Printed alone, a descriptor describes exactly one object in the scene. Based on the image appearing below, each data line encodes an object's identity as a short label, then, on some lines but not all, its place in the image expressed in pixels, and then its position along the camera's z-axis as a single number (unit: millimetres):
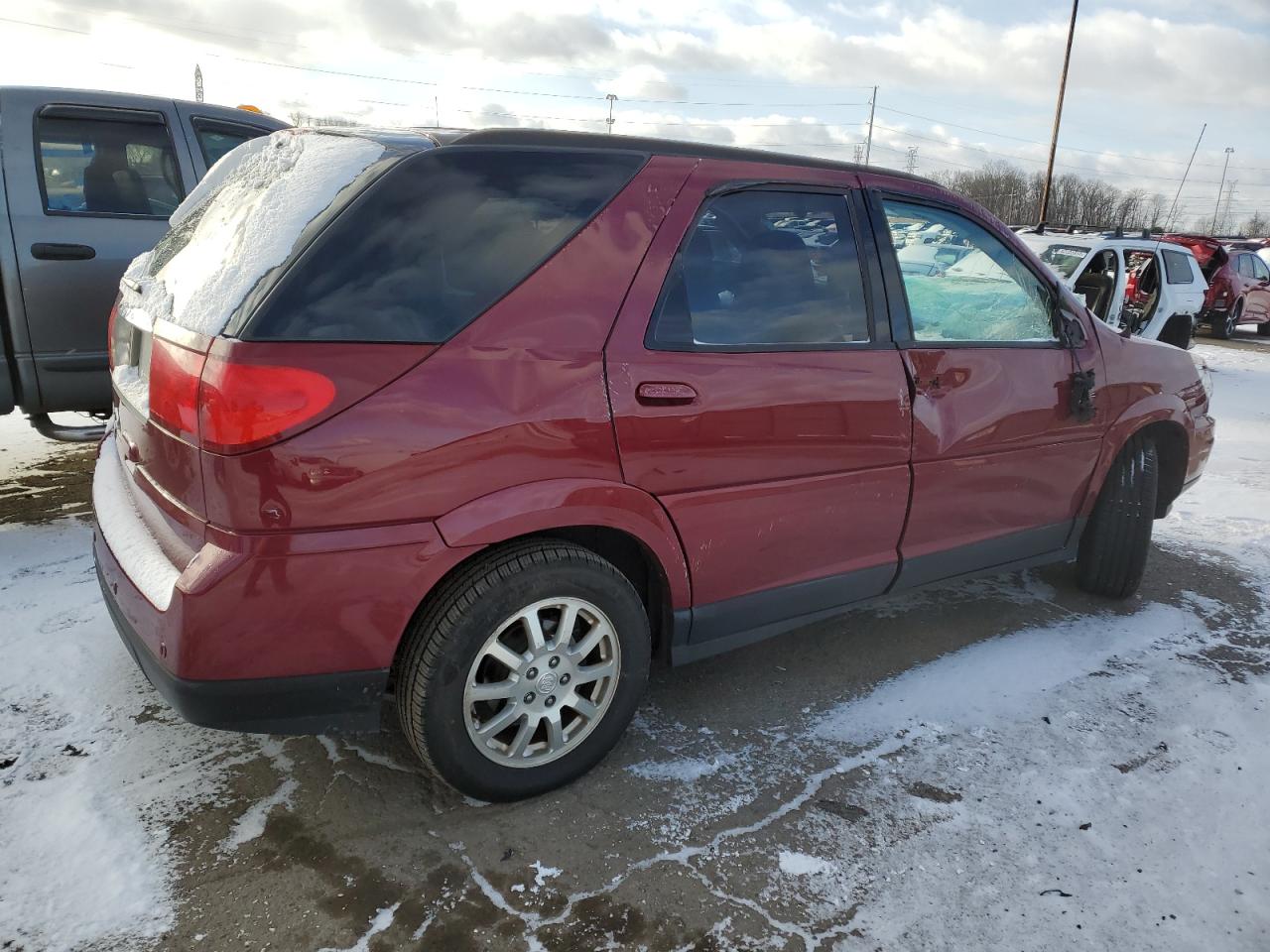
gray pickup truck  4254
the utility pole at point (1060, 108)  28969
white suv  10145
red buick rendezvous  2070
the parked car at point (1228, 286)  16156
